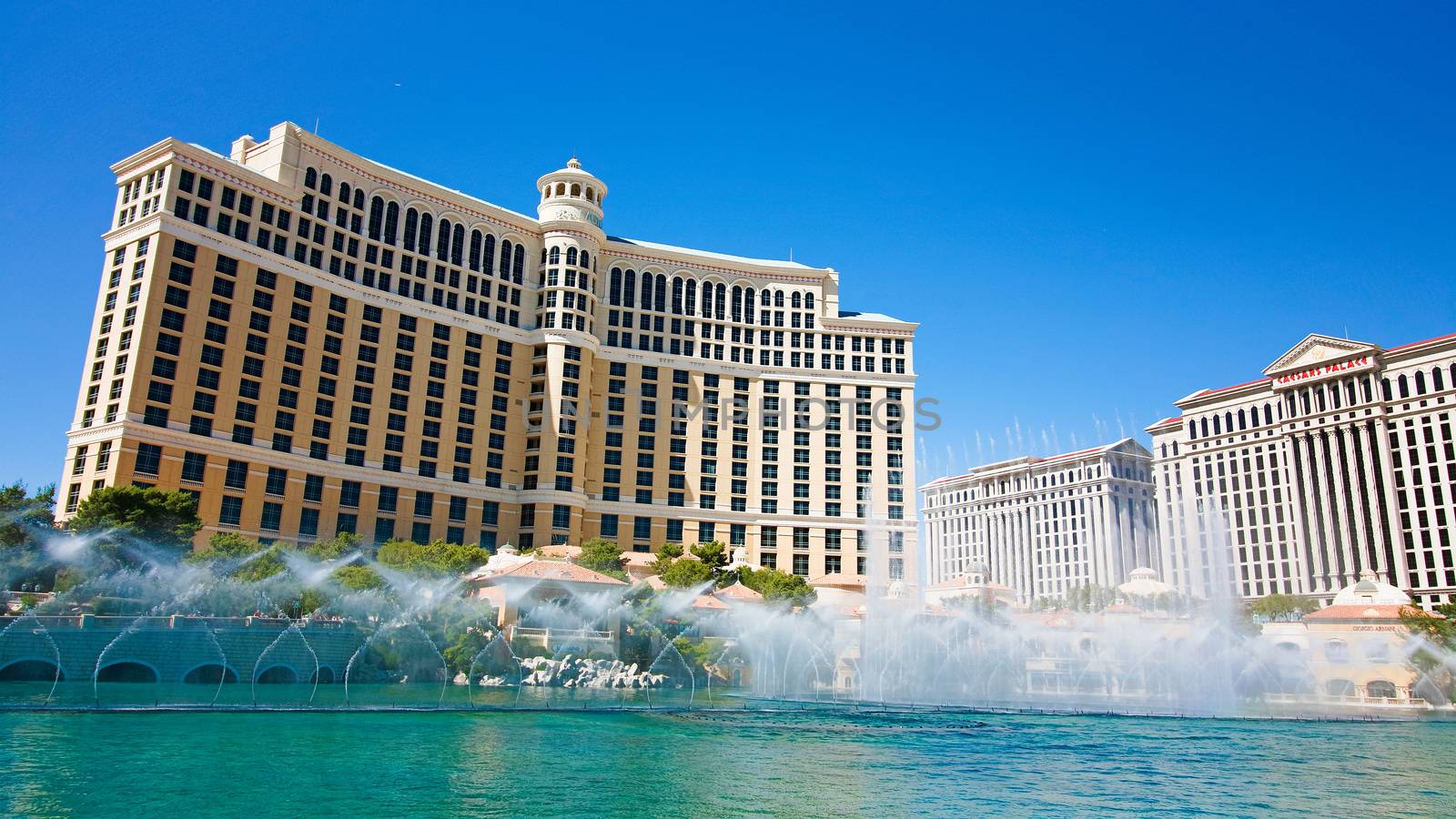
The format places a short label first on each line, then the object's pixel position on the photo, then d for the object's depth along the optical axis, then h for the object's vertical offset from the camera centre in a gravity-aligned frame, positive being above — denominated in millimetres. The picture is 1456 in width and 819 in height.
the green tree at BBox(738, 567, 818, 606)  87625 +4396
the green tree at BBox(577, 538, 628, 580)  87131 +6255
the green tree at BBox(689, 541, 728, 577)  93250 +7305
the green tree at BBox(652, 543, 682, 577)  91938 +7195
